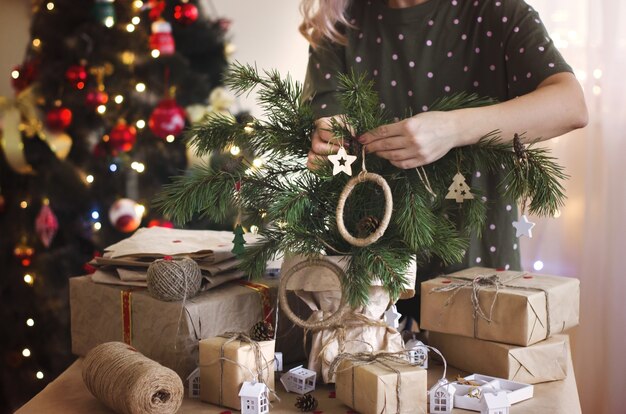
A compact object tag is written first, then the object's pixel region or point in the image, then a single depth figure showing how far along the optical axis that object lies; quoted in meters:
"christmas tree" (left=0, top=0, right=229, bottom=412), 2.47
